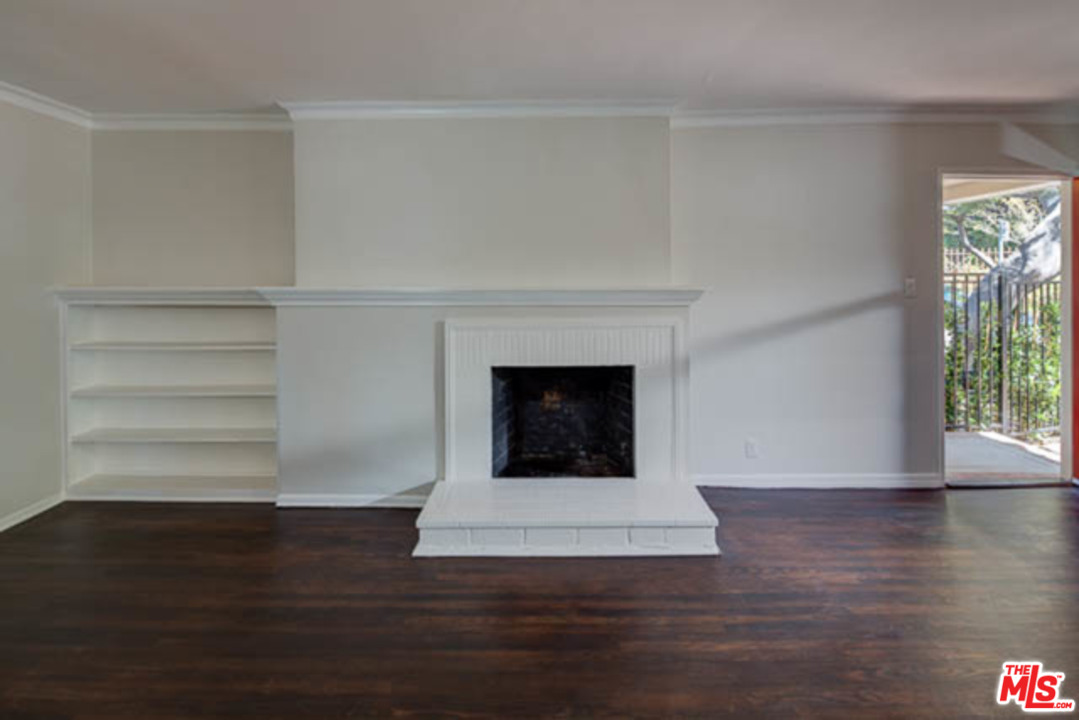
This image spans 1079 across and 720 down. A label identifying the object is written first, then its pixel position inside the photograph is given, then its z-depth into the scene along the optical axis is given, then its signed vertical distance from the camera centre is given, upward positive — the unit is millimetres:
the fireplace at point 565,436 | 3150 -451
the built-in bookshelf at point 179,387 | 4176 -165
